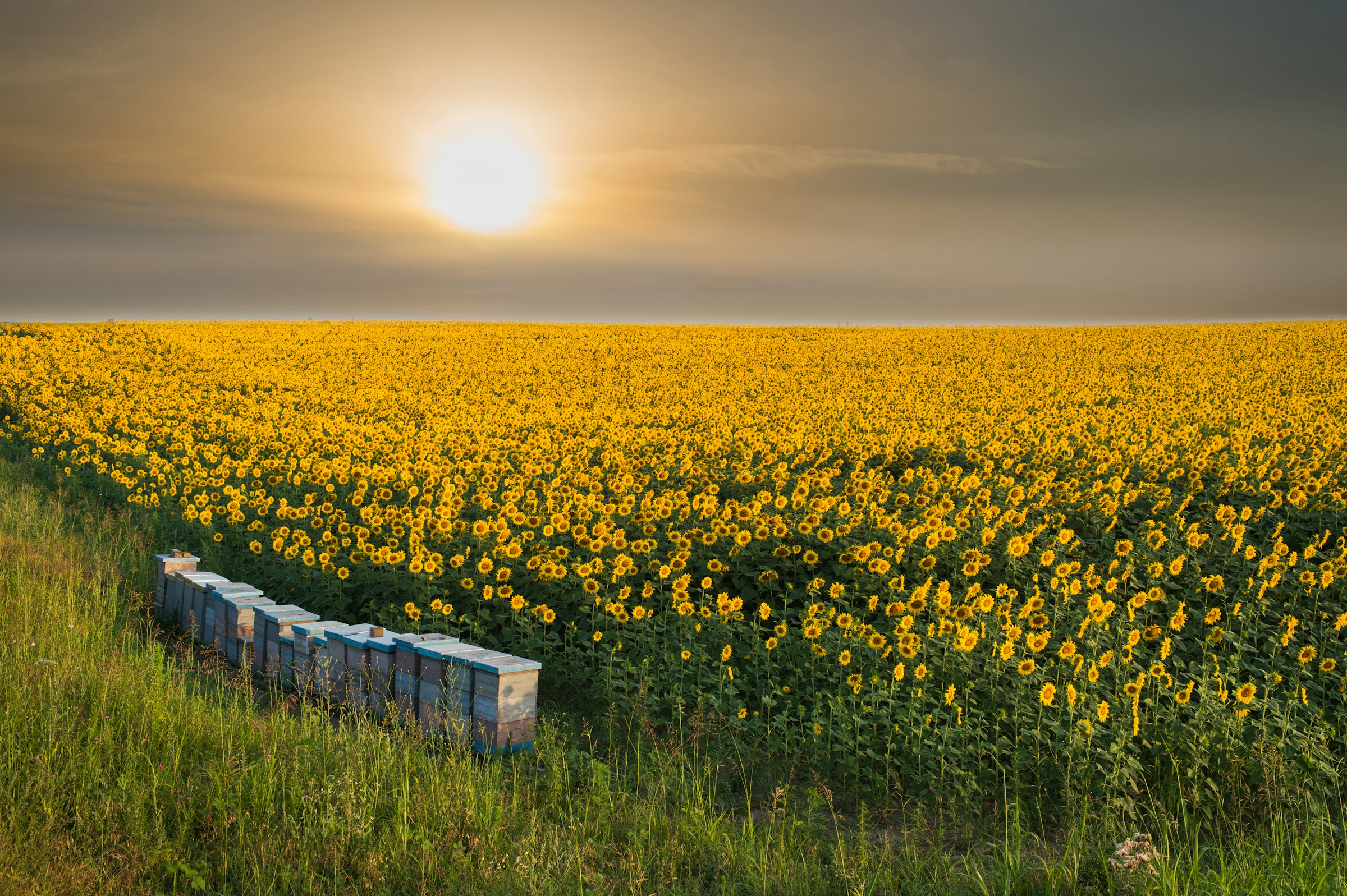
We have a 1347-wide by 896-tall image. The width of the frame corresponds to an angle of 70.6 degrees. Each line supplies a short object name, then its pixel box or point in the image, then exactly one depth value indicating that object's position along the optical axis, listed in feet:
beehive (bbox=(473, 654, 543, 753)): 18.98
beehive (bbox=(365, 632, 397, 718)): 20.85
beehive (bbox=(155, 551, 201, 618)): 28.73
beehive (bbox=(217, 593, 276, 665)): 24.40
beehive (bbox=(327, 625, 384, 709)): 21.17
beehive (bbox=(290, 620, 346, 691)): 22.20
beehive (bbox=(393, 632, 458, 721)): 20.38
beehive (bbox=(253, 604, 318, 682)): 23.35
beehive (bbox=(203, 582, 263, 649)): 25.18
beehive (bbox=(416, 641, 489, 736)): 19.36
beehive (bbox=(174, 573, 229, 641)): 26.35
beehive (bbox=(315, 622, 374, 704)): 21.81
